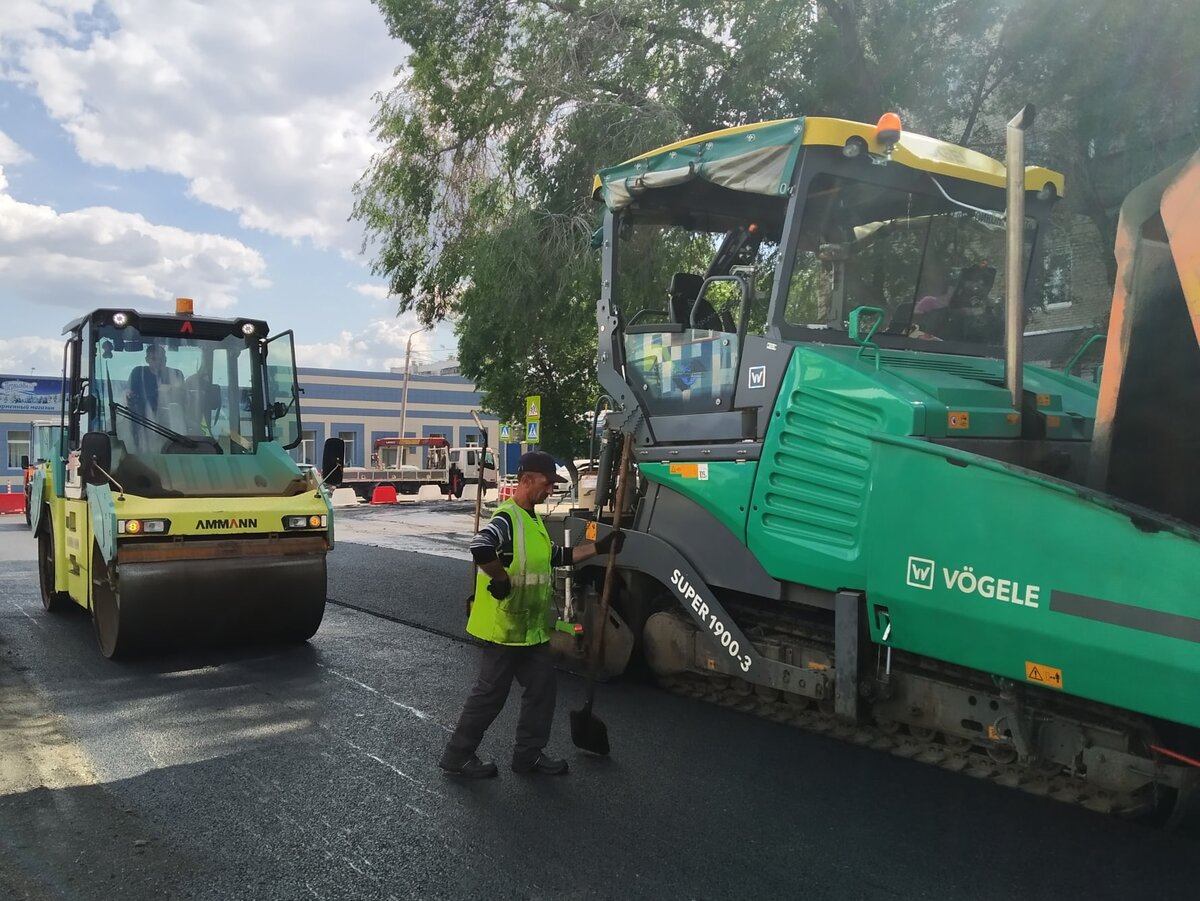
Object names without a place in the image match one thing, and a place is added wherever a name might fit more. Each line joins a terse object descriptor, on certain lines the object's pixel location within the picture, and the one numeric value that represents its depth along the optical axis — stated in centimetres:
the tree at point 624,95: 946
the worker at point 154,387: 764
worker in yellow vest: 462
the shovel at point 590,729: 492
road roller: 686
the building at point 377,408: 5053
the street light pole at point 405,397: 4853
